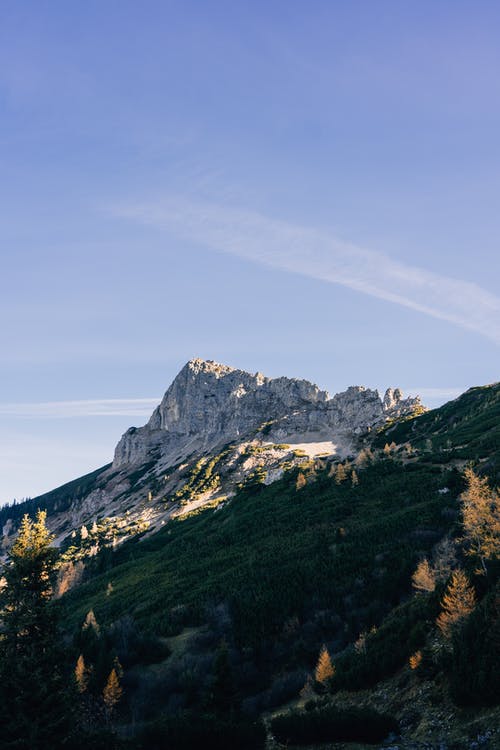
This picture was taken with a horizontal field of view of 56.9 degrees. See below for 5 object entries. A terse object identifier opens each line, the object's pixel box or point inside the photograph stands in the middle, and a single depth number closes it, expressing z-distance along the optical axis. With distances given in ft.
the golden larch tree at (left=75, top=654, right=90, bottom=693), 124.01
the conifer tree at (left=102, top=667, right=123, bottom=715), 119.85
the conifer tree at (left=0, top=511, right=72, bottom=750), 65.62
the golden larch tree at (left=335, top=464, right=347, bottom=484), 312.11
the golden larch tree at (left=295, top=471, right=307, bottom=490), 341.15
